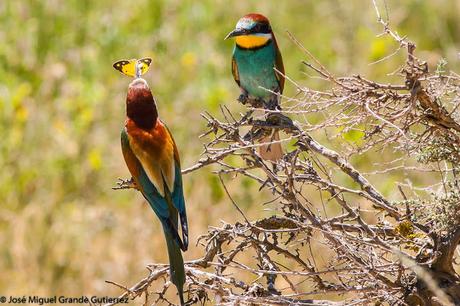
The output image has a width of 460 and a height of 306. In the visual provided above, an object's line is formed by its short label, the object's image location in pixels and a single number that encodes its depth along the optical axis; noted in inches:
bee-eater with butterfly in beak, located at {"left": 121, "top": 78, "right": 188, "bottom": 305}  213.8
